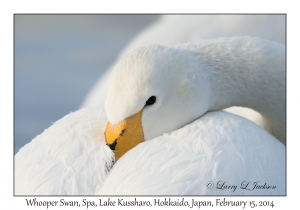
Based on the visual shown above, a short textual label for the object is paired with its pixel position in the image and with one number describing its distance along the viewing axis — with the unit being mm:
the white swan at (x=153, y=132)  4387
